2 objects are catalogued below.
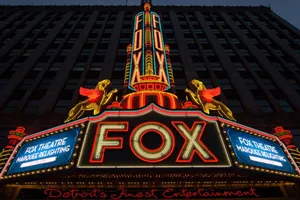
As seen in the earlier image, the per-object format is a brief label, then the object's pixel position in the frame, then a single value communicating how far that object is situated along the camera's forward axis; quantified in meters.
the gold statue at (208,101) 13.60
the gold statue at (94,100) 13.34
